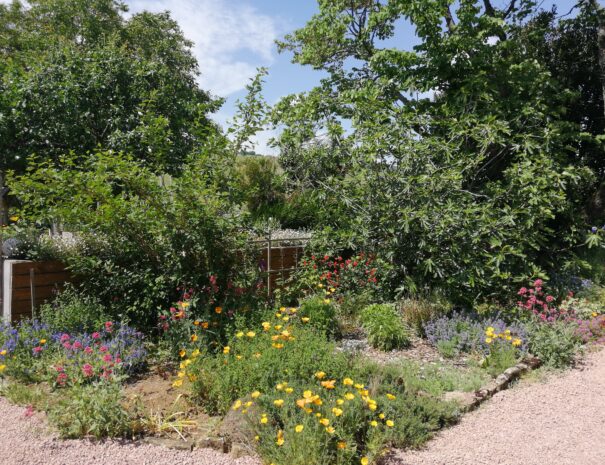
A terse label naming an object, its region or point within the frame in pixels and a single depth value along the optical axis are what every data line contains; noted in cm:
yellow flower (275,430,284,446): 264
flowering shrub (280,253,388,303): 611
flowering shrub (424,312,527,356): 467
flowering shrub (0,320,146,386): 365
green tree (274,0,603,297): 561
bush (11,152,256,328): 456
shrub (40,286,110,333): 453
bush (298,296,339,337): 498
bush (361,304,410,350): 488
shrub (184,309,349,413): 334
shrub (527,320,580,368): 448
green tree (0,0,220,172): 717
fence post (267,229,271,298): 645
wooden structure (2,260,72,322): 496
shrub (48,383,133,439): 302
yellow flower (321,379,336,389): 300
